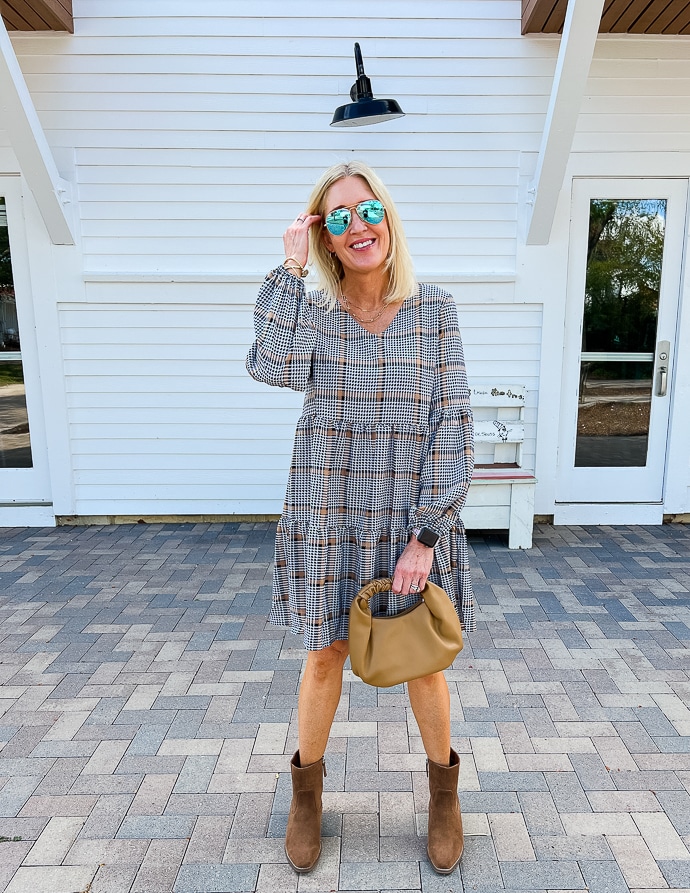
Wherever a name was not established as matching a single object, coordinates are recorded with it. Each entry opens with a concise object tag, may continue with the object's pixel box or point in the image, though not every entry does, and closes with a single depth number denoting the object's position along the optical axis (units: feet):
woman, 5.36
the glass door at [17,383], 14.98
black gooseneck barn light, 12.53
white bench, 13.89
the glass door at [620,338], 14.75
